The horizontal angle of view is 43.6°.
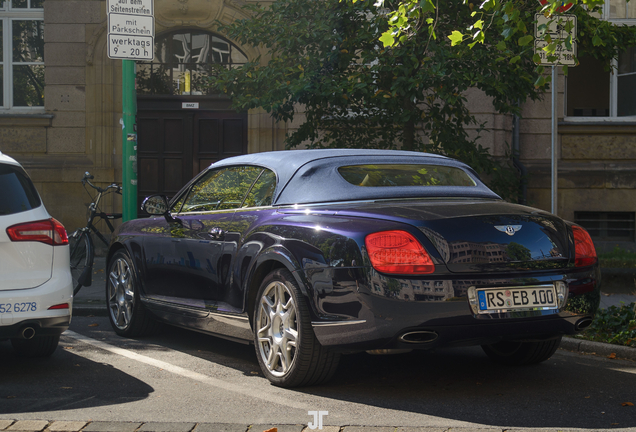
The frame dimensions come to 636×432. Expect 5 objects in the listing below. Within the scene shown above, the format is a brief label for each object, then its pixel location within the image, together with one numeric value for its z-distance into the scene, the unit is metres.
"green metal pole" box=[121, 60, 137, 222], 8.95
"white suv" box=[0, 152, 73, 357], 5.04
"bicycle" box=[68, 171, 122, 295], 9.08
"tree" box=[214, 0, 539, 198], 9.08
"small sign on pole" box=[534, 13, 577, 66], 7.00
